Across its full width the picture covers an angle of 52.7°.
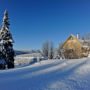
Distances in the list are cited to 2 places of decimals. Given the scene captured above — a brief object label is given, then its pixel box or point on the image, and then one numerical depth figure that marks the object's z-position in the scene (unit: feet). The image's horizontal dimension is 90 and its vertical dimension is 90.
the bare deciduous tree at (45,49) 119.89
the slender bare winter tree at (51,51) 113.72
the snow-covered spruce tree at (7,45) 49.93
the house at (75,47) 61.31
